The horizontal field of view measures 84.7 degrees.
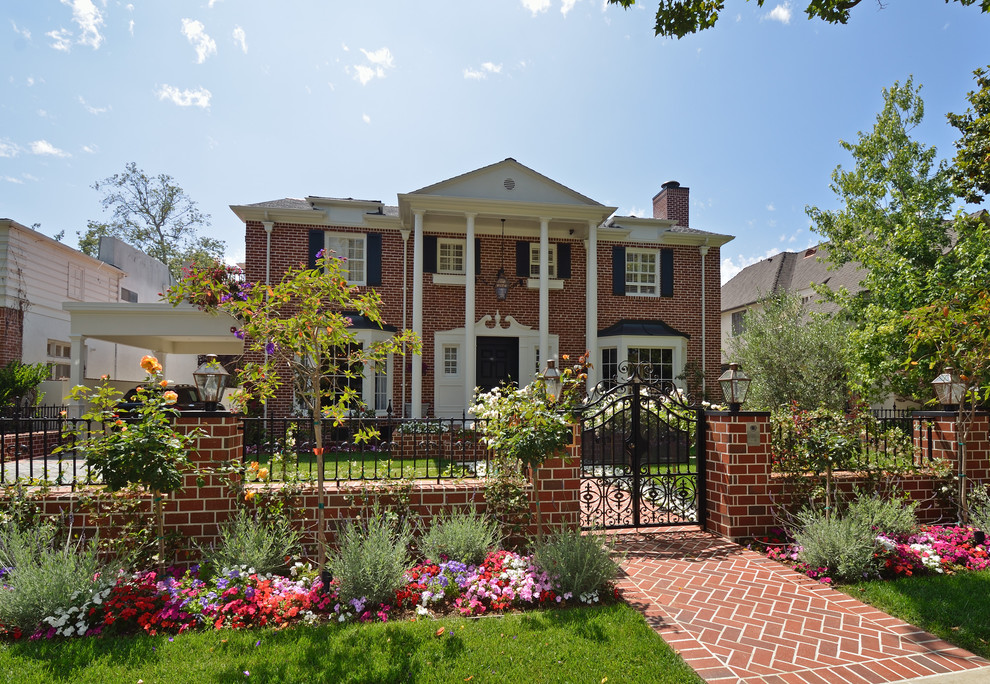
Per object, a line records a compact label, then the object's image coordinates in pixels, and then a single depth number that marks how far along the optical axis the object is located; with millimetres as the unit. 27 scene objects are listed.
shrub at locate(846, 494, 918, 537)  5367
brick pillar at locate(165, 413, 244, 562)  4789
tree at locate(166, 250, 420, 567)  4234
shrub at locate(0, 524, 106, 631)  3678
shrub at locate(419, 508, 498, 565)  4730
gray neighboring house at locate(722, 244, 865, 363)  22234
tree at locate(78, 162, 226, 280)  27984
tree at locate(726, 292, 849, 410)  13789
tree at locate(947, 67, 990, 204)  10453
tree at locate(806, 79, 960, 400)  11438
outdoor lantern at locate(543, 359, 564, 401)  5434
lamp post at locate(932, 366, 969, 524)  5863
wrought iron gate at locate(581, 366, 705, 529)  6262
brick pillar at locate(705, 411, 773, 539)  5812
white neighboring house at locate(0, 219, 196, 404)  15148
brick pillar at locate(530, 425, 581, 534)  5418
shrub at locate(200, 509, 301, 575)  4383
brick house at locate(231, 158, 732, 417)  13969
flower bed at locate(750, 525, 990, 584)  4926
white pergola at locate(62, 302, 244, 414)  12725
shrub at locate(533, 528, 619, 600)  4320
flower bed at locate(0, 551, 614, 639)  3754
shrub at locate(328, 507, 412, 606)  4082
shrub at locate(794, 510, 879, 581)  4766
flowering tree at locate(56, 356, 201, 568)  4004
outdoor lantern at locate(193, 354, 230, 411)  5032
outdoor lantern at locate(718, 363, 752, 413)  5848
